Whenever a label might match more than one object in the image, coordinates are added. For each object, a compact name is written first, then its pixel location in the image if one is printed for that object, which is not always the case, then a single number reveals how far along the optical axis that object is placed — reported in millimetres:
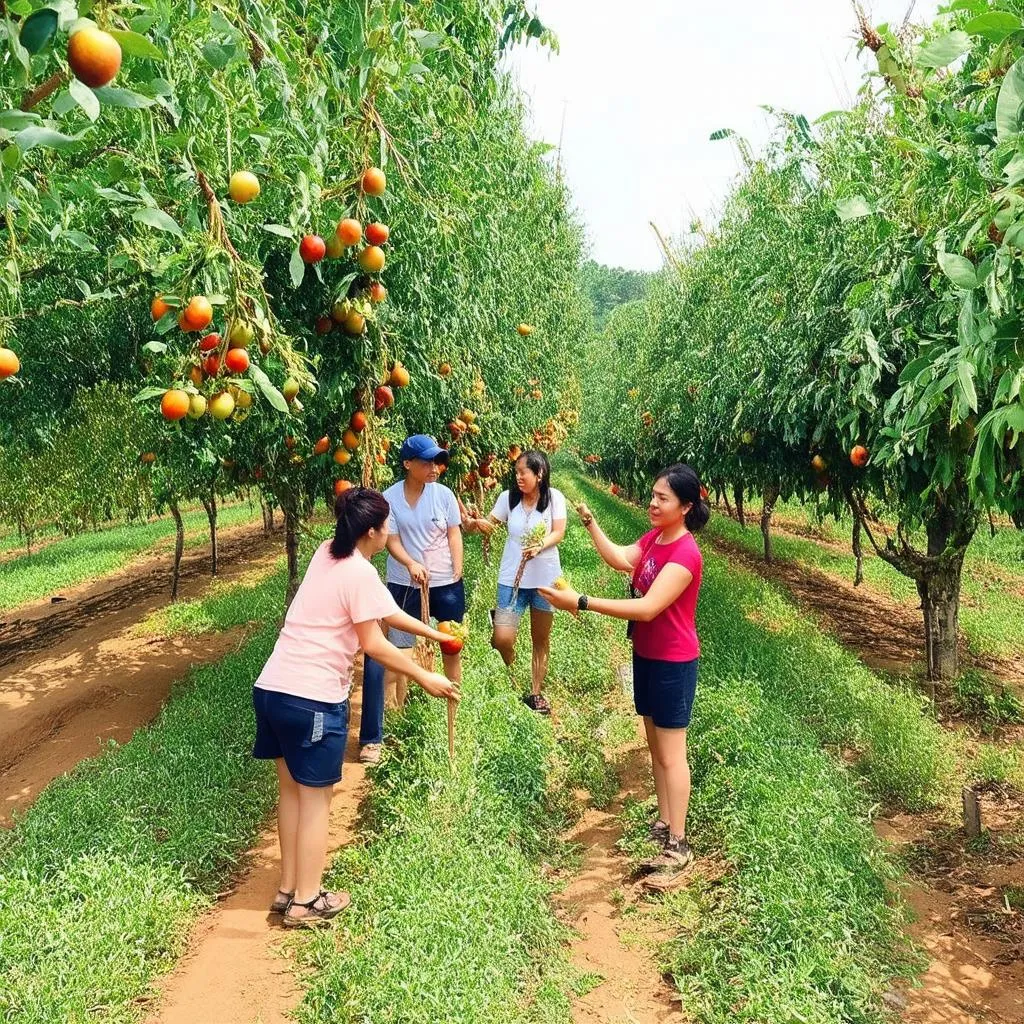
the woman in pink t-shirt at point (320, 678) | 3391
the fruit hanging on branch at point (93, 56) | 1292
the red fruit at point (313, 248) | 3221
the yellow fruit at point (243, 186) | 2627
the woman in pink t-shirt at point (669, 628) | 3787
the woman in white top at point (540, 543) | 5688
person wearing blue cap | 5090
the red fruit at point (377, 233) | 3451
